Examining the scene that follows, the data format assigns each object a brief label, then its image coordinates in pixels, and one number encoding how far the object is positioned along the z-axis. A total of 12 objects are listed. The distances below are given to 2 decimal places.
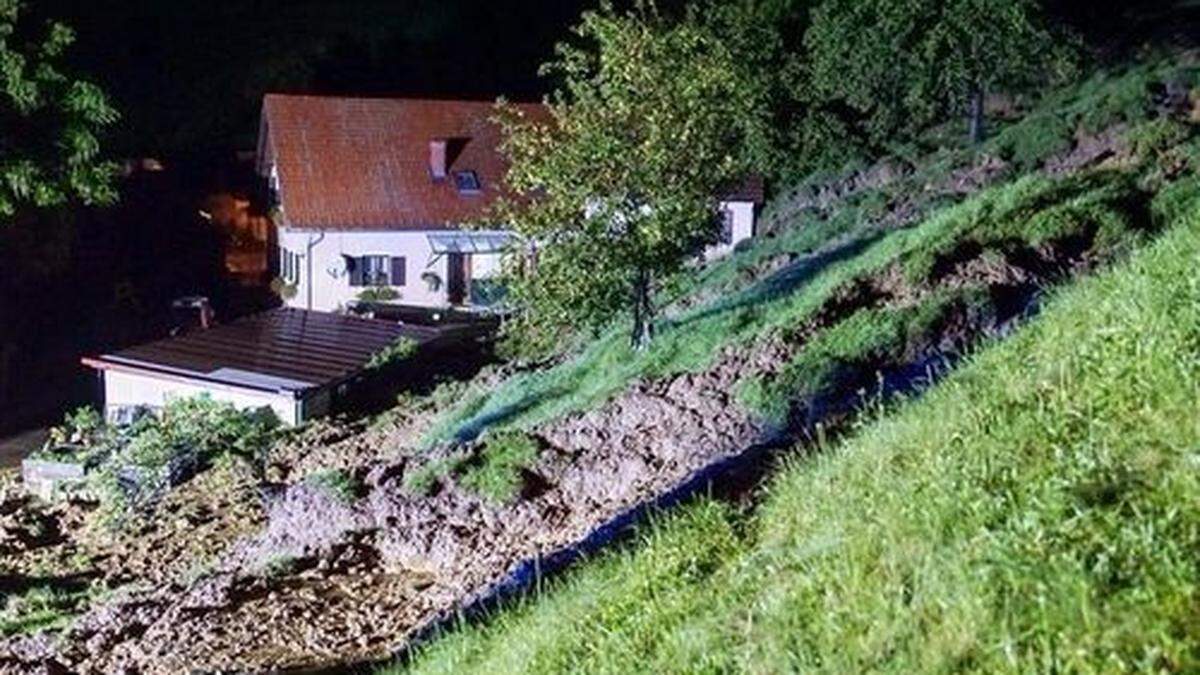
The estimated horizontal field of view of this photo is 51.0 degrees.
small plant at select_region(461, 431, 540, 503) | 14.67
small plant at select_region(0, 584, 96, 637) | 15.03
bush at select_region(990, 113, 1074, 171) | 26.06
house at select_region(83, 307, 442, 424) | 26.05
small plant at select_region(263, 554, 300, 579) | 13.85
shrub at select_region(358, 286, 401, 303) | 35.47
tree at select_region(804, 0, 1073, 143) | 26.66
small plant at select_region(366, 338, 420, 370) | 28.08
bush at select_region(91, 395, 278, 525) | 21.69
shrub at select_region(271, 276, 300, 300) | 35.75
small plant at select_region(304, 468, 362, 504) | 16.05
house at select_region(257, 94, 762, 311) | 35.06
